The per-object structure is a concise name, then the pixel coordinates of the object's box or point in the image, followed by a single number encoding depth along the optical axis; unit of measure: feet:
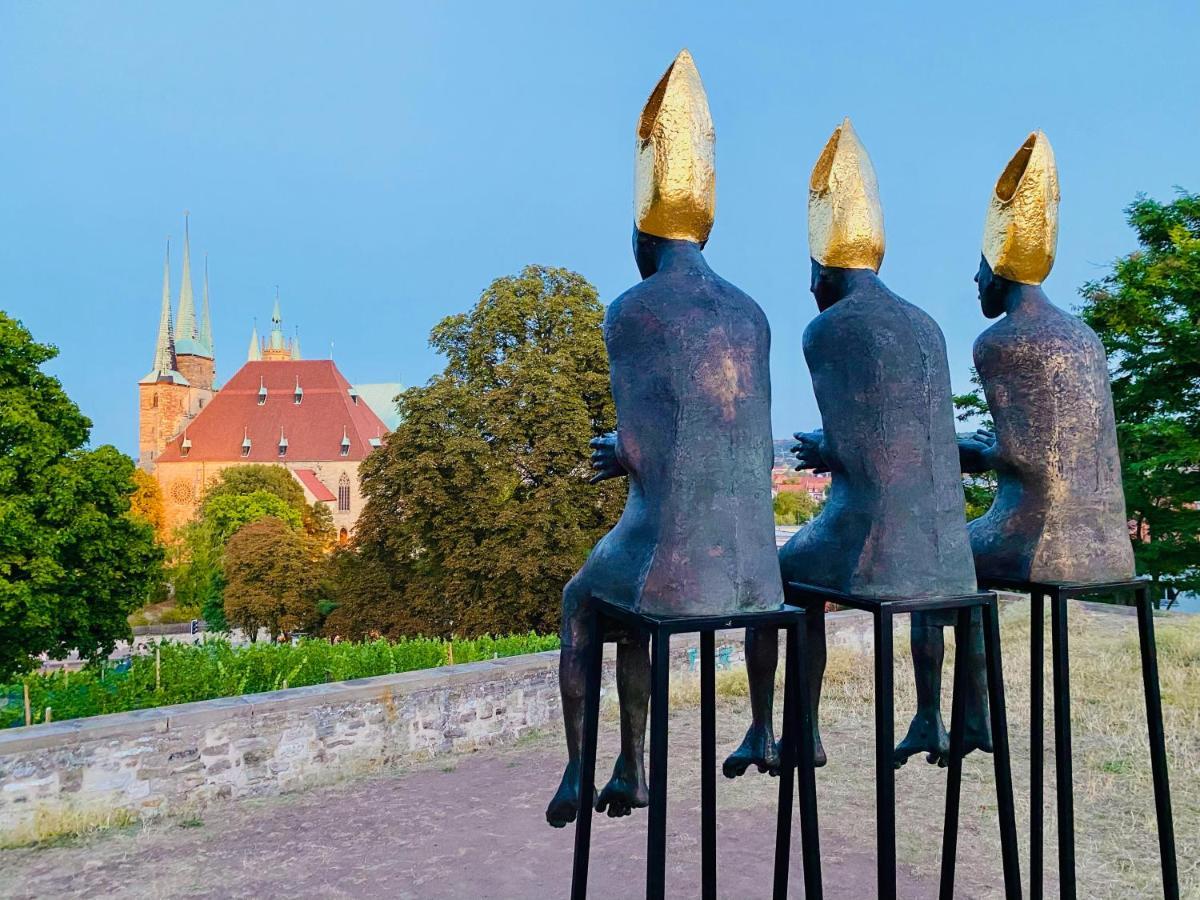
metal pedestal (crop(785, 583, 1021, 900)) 9.66
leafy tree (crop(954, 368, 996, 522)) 53.88
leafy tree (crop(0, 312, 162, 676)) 45.96
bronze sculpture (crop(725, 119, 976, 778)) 10.52
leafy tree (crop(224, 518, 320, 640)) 90.79
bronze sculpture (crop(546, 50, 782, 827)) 9.57
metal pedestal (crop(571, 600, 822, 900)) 8.79
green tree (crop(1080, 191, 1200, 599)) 46.26
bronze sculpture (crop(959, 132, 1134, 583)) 11.84
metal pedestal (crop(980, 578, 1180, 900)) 11.25
